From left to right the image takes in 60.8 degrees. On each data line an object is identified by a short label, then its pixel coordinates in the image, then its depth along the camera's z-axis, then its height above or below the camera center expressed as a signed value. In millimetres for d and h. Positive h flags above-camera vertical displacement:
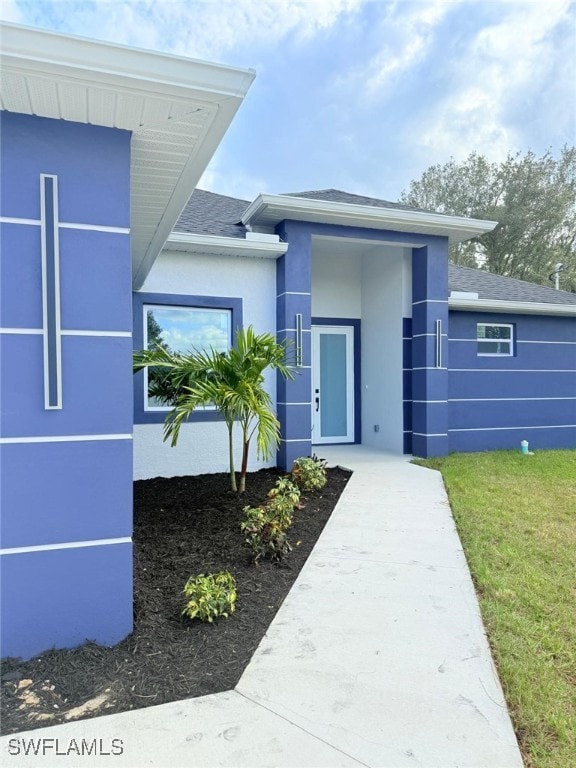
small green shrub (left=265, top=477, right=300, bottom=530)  4664 -1332
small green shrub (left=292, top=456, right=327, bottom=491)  6539 -1366
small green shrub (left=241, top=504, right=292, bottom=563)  4086 -1378
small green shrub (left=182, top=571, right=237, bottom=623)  3020 -1408
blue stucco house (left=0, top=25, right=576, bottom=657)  2518 +524
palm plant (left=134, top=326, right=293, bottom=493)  5395 -49
